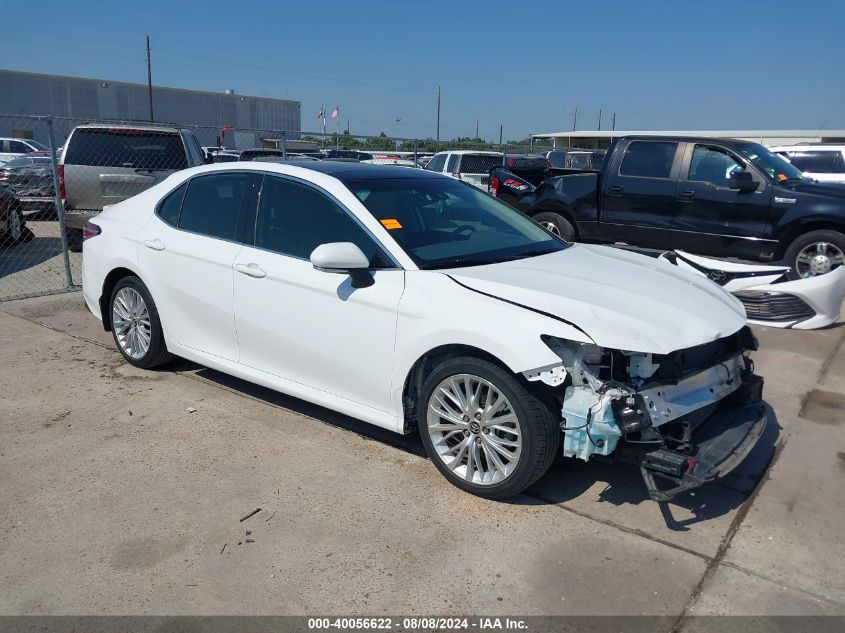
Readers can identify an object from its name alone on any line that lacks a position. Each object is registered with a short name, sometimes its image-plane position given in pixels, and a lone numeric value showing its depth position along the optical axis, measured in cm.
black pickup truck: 814
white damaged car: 332
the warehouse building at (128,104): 5597
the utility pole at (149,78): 5797
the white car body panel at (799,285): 663
